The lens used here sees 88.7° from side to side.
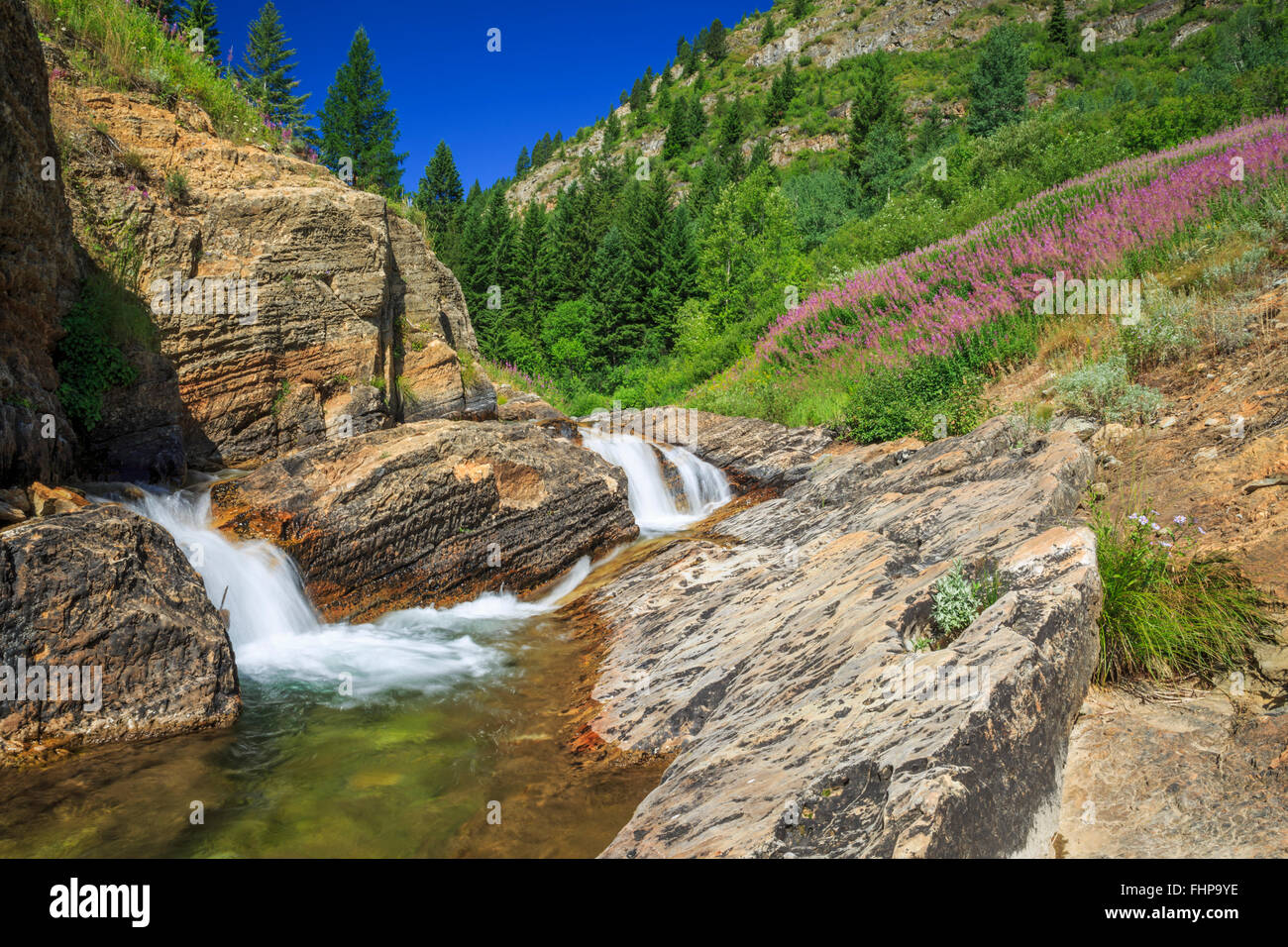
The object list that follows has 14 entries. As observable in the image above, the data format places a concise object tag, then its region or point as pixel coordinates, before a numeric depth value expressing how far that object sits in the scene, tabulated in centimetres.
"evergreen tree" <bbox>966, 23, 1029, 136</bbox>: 5106
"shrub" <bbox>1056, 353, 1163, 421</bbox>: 772
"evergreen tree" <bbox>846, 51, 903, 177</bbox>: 6362
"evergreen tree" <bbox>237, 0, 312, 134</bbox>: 5350
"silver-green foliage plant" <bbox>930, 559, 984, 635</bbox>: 439
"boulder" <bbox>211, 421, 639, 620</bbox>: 843
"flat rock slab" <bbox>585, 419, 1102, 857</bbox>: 288
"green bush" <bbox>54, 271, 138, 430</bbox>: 866
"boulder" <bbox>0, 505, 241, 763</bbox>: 522
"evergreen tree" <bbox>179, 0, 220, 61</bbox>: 4053
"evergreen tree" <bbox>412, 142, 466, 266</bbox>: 6738
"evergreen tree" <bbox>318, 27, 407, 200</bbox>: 5378
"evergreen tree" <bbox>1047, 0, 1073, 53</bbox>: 7462
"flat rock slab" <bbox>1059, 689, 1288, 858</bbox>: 280
